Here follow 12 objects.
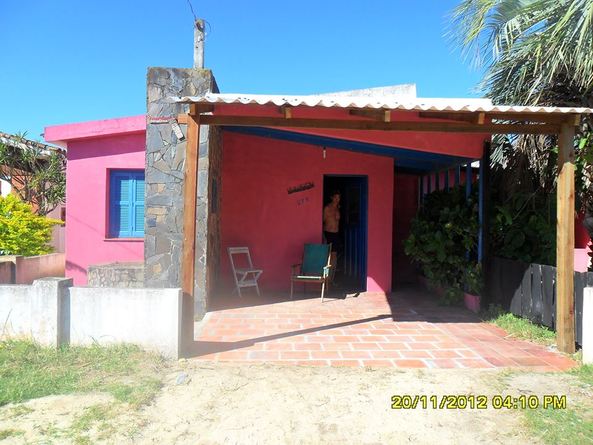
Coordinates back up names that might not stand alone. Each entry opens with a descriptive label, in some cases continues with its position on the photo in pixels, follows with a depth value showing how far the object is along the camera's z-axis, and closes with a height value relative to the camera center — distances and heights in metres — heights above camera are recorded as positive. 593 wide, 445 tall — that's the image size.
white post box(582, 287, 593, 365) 4.05 -0.87
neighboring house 11.39 +1.23
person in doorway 8.59 +0.28
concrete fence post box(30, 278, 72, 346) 4.10 -0.81
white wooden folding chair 7.11 -0.69
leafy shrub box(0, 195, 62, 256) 8.35 -0.06
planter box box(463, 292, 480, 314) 6.32 -1.06
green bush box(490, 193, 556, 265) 5.91 +0.06
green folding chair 7.33 -0.56
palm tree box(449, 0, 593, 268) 4.92 +2.08
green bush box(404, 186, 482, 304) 6.45 -0.18
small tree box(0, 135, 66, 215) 11.34 +1.44
